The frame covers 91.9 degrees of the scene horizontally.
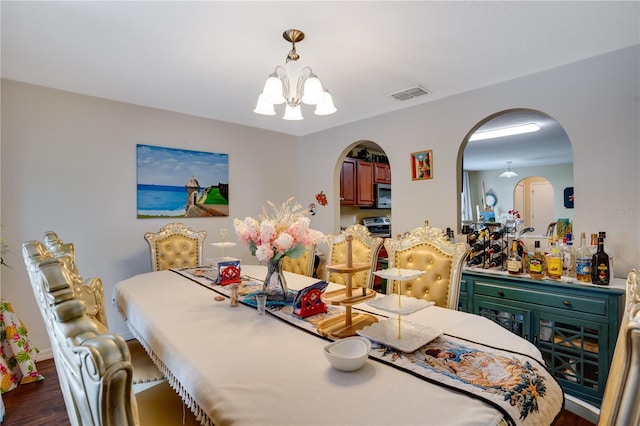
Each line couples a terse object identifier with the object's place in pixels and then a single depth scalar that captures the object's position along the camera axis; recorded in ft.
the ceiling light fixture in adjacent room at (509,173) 22.32
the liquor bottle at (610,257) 6.40
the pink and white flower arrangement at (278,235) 5.03
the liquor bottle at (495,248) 8.43
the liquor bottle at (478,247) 8.57
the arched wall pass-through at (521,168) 13.41
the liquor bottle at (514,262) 7.48
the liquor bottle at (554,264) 6.99
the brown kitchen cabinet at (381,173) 16.63
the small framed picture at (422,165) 9.99
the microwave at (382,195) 16.76
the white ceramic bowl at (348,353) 3.00
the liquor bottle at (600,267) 6.30
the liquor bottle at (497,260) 8.31
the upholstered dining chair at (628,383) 1.65
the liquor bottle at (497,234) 8.49
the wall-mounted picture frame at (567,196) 21.64
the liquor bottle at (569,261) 7.21
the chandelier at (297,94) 5.67
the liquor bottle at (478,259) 8.60
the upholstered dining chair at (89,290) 2.82
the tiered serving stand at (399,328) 3.45
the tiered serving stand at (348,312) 3.90
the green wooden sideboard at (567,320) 6.11
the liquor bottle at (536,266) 7.11
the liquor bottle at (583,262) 6.61
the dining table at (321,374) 2.47
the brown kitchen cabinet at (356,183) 14.90
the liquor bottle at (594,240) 6.48
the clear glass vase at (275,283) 5.51
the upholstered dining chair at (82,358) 1.45
